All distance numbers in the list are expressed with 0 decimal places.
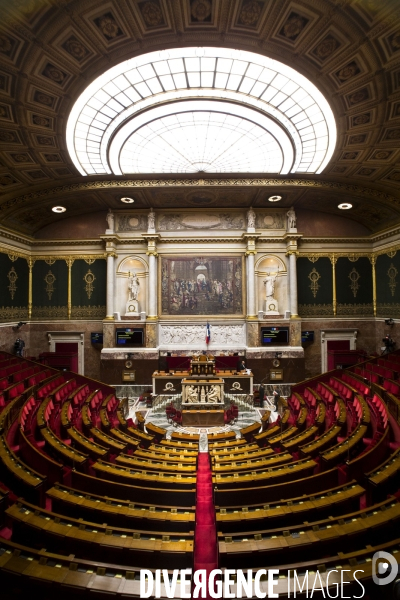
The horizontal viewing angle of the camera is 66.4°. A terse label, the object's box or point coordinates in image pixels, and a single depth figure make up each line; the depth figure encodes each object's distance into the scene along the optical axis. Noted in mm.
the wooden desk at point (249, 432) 9328
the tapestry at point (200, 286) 17625
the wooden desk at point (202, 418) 11523
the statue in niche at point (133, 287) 17672
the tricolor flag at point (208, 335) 16875
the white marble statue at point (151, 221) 17484
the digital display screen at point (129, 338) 16891
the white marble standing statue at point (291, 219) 17500
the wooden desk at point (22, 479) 4400
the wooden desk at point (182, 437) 8688
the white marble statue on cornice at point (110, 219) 17562
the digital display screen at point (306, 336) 17547
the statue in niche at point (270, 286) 17650
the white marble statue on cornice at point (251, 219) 17500
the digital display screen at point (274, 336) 16922
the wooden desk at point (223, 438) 8750
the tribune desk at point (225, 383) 15156
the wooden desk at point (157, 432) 9199
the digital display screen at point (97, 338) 17641
